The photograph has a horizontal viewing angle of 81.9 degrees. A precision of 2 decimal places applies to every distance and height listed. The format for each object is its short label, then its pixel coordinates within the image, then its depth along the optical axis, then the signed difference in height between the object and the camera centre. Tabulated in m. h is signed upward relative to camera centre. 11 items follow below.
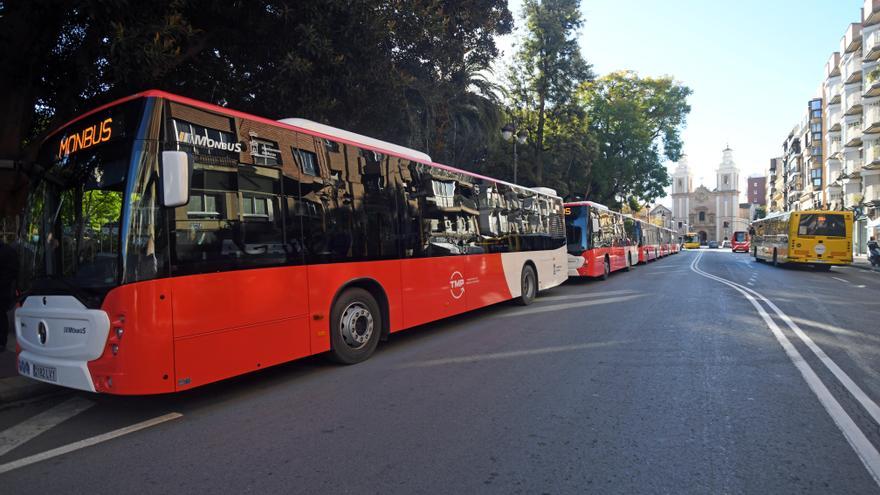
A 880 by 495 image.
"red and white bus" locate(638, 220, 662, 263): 29.70 -0.40
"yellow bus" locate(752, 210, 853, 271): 21.17 -0.28
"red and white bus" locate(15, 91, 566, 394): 4.20 +0.00
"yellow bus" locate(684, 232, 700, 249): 81.06 -1.09
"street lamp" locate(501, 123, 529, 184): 18.53 +4.03
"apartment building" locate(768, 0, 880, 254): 36.72 +8.62
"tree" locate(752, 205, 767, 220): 113.18 +4.58
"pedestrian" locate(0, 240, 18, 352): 6.74 -0.34
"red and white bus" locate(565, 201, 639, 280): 16.94 -0.08
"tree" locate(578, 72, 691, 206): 36.62 +7.99
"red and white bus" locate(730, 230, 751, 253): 62.21 -1.14
